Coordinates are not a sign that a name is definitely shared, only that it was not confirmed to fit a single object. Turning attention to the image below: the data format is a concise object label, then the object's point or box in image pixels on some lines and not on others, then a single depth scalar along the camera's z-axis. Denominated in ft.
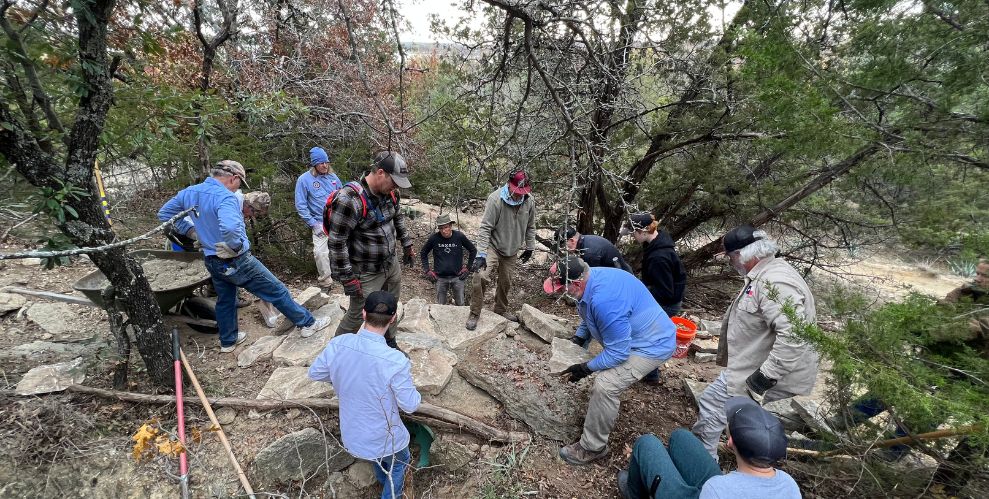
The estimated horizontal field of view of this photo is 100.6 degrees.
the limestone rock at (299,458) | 10.20
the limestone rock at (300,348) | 13.20
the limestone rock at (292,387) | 11.49
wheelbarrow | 12.28
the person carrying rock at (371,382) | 8.15
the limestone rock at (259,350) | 13.10
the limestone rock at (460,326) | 14.70
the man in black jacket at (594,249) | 13.21
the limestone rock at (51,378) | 10.37
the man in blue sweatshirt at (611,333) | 9.80
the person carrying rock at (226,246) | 11.89
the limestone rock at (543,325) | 15.21
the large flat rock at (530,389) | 11.51
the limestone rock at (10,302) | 14.48
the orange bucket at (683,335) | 14.76
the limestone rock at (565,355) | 13.26
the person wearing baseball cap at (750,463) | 6.27
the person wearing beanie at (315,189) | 17.83
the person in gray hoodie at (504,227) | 15.23
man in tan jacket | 8.80
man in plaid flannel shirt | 10.72
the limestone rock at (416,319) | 15.17
